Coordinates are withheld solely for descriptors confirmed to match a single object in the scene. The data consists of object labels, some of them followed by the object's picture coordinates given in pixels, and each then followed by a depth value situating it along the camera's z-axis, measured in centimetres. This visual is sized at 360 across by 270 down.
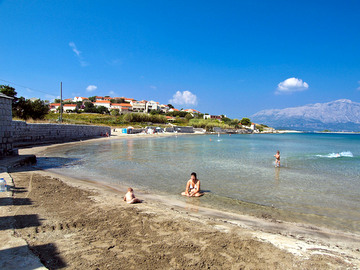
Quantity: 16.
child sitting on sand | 702
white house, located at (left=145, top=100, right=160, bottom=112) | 13375
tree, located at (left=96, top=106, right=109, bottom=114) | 10174
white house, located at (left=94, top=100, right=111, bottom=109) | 11634
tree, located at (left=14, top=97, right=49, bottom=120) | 3281
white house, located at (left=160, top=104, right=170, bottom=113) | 14288
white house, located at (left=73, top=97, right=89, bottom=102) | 13484
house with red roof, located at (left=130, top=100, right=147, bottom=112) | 13012
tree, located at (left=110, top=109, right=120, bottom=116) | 9535
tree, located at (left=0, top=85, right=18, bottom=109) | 3872
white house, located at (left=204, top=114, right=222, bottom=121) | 16100
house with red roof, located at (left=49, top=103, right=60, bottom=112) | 10950
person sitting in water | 844
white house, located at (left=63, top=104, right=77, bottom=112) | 10131
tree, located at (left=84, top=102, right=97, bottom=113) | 10006
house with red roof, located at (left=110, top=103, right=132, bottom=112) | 11625
